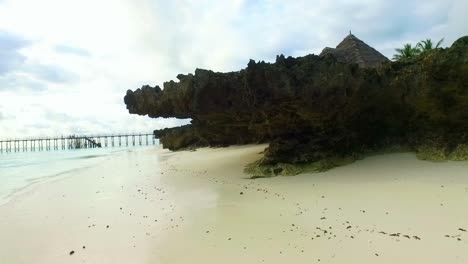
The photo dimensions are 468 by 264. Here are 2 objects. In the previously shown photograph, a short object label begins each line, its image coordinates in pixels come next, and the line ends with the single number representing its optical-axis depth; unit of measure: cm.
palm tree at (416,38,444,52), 2366
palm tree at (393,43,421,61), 2366
